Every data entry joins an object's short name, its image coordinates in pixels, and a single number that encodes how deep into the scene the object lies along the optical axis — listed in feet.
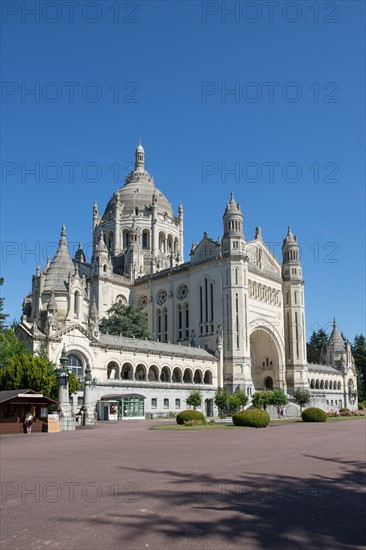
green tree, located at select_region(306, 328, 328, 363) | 393.39
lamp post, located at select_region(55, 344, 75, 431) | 125.59
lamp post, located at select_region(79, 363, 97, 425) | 152.15
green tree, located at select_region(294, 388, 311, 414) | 210.75
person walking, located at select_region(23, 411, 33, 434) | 114.11
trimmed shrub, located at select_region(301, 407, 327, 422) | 151.43
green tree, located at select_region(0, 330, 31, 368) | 149.59
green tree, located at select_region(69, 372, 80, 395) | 150.82
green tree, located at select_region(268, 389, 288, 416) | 196.67
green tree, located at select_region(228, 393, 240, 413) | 179.11
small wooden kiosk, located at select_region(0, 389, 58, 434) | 113.09
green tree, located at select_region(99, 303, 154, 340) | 248.11
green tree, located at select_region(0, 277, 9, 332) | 156.46
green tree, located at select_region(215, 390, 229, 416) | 181.06
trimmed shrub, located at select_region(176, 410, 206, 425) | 134.16
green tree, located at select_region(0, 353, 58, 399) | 136.98
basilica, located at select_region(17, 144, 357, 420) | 185.26
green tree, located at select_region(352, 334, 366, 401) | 370.37
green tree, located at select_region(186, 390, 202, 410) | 181.88
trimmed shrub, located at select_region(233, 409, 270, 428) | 125.80
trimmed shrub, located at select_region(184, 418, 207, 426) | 130.72
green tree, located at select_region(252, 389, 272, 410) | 190.41
